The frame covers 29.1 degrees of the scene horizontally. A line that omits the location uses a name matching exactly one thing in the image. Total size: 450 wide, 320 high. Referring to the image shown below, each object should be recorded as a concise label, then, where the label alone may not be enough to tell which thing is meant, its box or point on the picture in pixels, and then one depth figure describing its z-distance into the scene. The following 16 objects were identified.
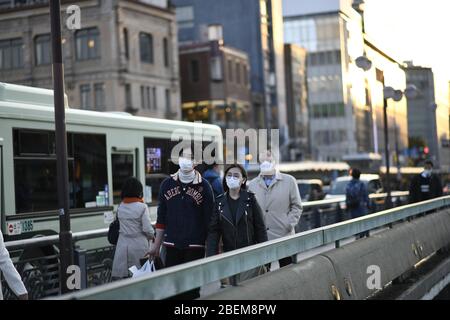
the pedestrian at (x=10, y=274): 6.42
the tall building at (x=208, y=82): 74.25
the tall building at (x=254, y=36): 83.94
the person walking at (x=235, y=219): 8.36
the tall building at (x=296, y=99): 93.44
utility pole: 11.90
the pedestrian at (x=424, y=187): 19.30
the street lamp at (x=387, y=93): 29.00
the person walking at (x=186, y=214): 8.55
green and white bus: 12.82
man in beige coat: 10.38
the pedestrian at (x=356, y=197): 18.75
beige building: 53.44
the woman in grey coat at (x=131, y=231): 9.53
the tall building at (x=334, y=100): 83.14
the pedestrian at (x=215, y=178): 12.36
